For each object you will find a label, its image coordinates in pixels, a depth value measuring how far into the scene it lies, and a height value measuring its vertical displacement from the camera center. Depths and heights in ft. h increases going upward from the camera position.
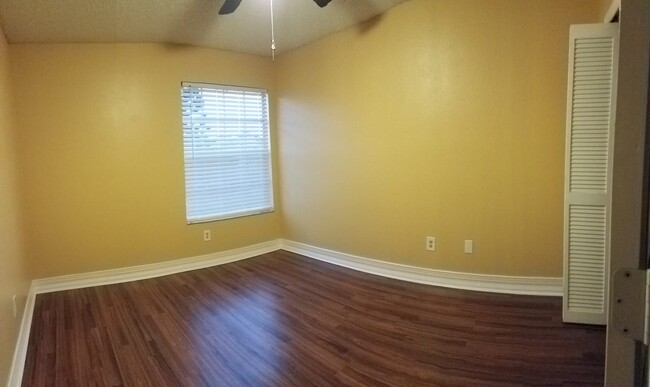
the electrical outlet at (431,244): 10.15 -2.33
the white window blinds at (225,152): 12.59 +0.75
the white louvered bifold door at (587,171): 7.18 -0.21
